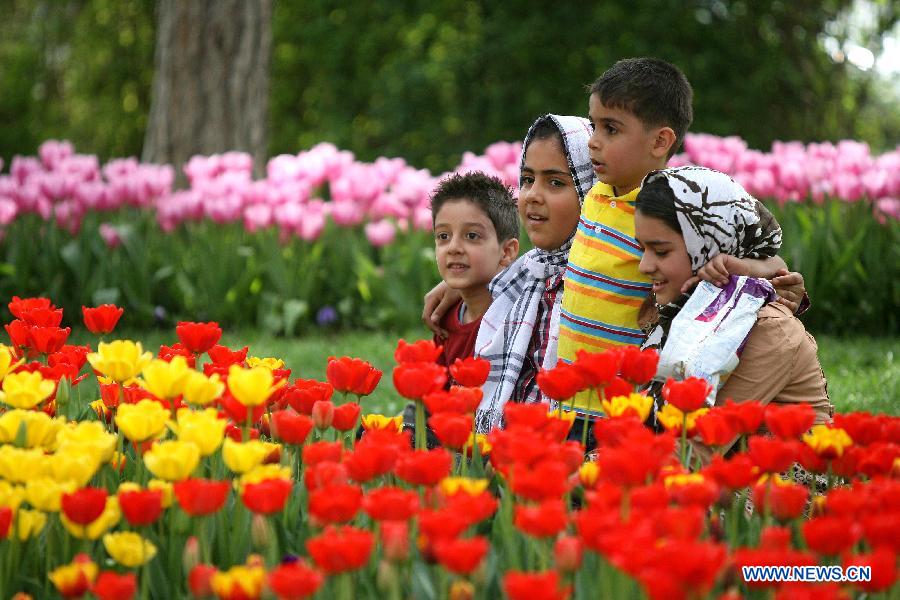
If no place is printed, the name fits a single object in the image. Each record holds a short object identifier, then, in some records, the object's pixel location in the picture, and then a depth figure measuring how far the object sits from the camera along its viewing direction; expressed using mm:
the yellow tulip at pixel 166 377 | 5001
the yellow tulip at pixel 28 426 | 4983
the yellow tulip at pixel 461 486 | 4841
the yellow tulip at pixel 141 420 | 4937
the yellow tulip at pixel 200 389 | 4990
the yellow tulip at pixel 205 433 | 4898
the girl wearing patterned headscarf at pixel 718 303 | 5359
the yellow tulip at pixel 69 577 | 4764
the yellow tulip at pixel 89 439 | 4907
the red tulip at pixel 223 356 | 5325
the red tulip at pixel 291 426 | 5018
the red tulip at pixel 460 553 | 4236
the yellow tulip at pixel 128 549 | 4825
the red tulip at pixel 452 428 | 4965
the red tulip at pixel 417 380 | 5066
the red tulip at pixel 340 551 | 4377
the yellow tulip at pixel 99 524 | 4840
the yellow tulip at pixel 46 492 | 4848
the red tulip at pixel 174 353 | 5357
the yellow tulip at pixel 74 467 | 4871
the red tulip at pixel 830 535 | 4616
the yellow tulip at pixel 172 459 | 4861
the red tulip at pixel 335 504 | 4756
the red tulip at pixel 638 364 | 5127
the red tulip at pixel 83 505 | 4817
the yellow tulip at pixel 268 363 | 5268
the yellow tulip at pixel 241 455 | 4879
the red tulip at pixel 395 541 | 4652
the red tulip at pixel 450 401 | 5017
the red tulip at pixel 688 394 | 5017
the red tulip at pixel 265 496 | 4790
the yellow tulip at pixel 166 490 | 4909
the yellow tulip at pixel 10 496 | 4865
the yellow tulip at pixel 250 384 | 4985
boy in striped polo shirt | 5598
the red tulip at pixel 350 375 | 5178
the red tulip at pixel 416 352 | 5149
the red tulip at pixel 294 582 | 4248
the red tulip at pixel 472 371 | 5174
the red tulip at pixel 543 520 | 4546
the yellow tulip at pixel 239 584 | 4532
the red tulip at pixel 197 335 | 5343
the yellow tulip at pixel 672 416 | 5079
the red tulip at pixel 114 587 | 4506
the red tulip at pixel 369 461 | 4875
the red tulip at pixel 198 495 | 4812
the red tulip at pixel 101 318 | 5415
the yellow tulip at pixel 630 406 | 5045
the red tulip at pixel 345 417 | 5130
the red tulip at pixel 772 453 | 4859
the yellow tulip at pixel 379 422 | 5210
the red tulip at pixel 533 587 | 4042
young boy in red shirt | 5907
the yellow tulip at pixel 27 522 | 4893
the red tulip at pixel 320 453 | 4931
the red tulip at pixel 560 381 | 5068
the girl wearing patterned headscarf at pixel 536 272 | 5735
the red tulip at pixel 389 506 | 4756
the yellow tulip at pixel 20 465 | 4885
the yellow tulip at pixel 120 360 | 5112
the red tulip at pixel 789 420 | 4929
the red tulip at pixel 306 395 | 5170
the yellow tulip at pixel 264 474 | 4883
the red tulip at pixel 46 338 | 5371
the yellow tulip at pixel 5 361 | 5163
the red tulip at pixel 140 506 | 4810
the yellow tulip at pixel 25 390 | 5055
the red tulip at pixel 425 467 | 4838
